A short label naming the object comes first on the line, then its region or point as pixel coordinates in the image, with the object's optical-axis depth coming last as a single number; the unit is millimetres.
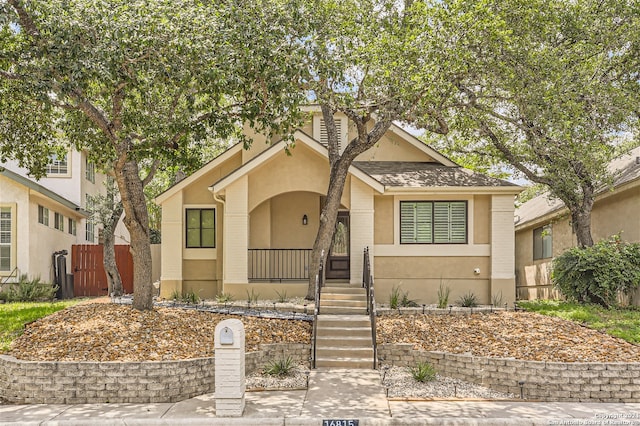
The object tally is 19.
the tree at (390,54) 12523
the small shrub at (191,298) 15578
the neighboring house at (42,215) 18375
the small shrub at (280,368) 10930
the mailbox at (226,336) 9016
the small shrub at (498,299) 16364
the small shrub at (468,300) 15680
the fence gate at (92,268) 22781
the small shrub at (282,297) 15578
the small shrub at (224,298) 15584
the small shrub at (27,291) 17453
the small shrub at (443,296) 14836
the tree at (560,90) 14289
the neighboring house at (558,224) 16750
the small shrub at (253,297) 15516
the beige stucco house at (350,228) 16359
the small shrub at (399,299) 14791
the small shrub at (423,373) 10656
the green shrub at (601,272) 14711
